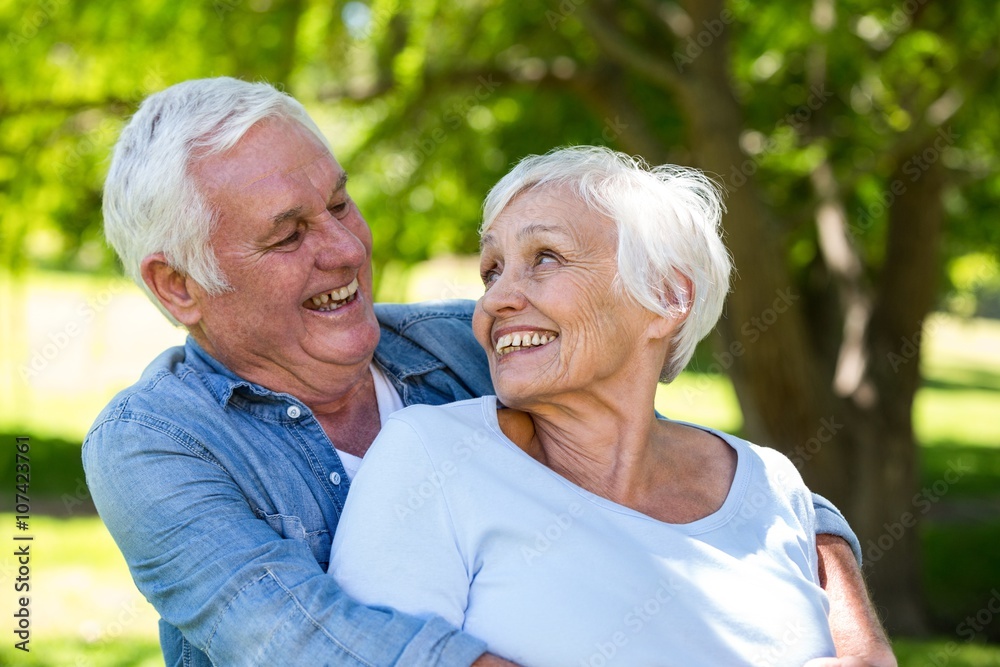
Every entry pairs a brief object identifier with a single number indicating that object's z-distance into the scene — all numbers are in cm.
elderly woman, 186
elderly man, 188
